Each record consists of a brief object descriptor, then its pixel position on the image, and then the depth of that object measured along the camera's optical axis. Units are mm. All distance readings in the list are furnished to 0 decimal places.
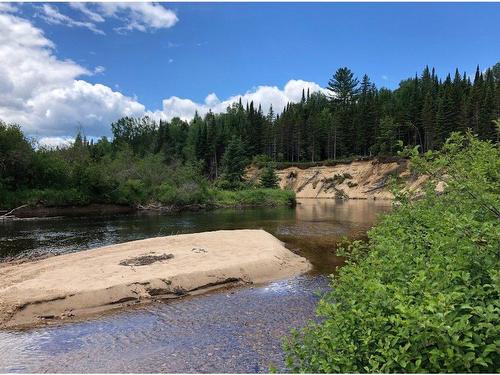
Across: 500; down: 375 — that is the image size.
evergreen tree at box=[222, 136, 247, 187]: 80356
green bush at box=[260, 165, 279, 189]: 78688
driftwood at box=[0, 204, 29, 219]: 37762
